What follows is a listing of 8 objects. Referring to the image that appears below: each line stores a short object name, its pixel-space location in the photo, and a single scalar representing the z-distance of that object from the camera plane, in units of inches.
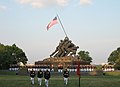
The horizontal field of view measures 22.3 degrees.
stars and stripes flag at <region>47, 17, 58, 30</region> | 2060.5
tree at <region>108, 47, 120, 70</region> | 5030.3
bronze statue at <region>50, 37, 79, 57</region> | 2818.9
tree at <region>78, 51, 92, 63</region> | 5492.1
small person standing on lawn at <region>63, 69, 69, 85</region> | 1268.5
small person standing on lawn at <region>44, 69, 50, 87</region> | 1160.8
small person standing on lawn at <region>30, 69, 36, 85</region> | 1263.5
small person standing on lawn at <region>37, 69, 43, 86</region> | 1221.0
